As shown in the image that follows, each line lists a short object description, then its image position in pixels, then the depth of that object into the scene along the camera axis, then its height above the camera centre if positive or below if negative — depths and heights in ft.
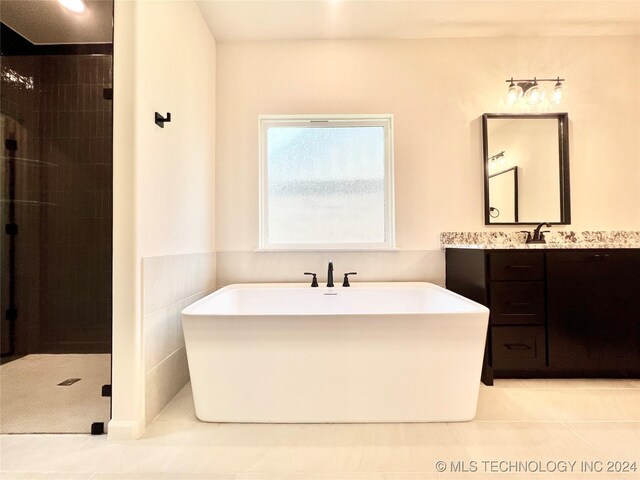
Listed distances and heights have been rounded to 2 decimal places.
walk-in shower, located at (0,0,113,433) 7.47 +1.16
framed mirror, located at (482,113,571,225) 8.14 +1.98
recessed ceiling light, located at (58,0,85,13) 6.29 +4.98
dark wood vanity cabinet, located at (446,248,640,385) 6.47 -1.39
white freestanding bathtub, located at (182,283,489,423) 4.77 -1.88
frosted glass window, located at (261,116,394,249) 8.61 +1.64
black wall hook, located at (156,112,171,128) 5.37 +2.19
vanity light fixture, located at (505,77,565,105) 7.97 +3.93
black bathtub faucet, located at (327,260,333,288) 7.67 -0.76
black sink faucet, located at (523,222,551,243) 7.68 +0.20
